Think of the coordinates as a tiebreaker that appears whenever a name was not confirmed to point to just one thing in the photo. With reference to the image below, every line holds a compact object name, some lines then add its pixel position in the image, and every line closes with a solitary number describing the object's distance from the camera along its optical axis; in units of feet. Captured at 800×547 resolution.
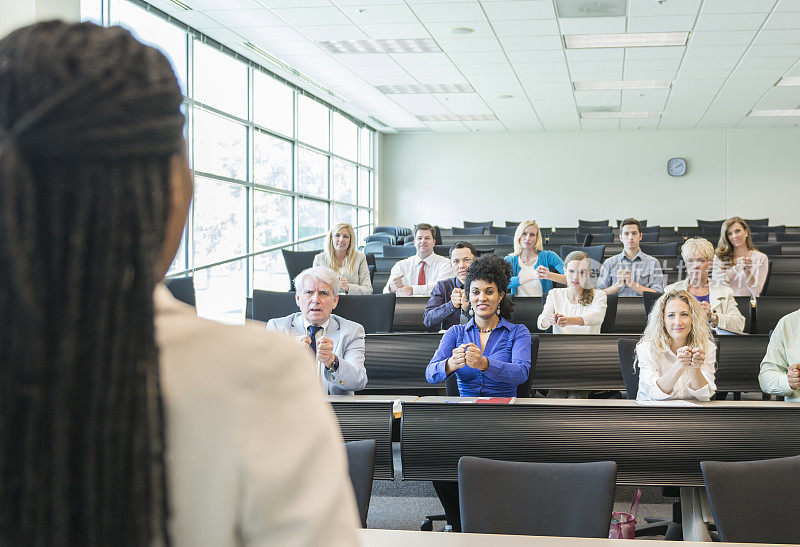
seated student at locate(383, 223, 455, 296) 21.34
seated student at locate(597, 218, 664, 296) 20.31
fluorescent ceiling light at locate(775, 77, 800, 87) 35.35
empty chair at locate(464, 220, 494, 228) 45.98
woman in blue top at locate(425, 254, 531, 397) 11.81
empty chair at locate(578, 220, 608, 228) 45.29
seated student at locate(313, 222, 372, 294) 21.04
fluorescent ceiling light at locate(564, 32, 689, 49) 28.30
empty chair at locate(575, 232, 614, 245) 35.40
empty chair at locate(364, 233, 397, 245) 38.71
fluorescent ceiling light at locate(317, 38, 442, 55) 29.12
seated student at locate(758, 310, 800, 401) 11.43
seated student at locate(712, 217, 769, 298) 20.06
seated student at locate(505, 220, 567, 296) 19.97
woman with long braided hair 1.64
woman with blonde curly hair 11.16
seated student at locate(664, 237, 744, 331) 16.49
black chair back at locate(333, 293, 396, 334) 15.79
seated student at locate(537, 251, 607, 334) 16.11
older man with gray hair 11.97
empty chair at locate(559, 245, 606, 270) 23.95
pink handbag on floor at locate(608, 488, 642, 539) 9.28
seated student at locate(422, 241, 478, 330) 16.33
